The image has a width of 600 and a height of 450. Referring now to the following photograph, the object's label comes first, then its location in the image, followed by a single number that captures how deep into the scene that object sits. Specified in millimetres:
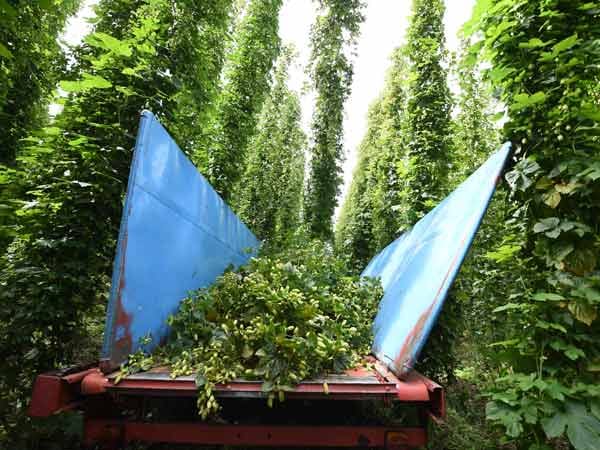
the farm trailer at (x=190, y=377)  1584
